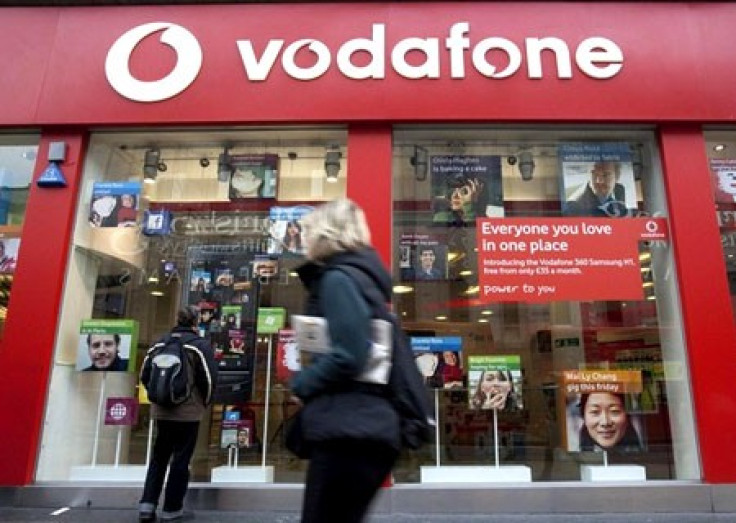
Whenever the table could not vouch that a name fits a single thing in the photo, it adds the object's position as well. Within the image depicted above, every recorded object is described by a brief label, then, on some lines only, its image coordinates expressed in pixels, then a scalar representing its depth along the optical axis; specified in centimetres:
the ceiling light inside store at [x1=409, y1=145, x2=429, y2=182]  661
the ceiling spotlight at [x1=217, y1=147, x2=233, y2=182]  689
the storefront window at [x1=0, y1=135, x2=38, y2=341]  643
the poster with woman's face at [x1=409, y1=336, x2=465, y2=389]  617
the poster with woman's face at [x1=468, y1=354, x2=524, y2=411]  618
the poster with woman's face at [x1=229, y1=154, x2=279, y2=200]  685
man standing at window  512
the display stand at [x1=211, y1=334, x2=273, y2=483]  596
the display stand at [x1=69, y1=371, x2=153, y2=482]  600
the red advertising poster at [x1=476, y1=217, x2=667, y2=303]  616
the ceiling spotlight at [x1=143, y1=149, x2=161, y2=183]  686
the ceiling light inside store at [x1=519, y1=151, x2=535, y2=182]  670
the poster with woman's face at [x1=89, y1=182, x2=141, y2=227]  660
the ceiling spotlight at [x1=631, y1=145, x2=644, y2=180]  657
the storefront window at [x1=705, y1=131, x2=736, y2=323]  631
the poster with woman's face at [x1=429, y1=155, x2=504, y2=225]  663
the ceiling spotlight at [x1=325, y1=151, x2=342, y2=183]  658
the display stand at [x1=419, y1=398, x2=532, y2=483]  584
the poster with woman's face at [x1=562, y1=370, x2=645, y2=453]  607
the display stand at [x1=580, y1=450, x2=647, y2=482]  583
